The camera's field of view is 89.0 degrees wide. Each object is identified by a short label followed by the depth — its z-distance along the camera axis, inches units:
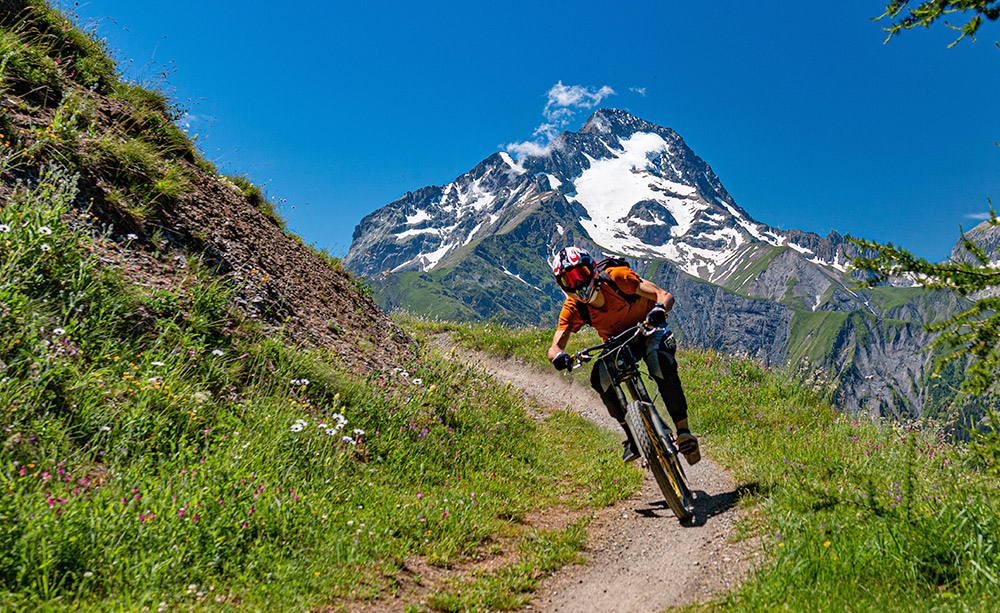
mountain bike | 230.7
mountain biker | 257.1
